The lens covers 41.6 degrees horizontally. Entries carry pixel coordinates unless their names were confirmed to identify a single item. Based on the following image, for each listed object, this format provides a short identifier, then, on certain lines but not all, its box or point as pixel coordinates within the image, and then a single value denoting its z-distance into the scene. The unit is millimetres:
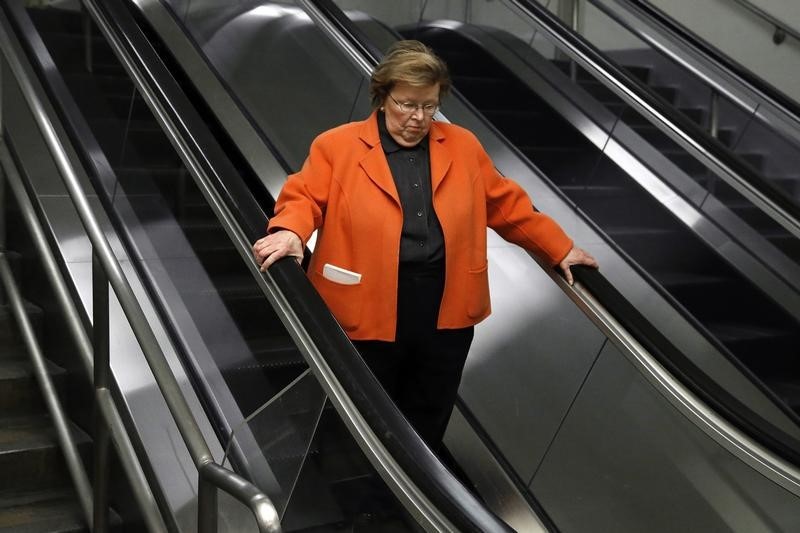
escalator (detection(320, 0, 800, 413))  3936
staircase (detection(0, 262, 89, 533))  3145
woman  2561
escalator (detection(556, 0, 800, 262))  4668
